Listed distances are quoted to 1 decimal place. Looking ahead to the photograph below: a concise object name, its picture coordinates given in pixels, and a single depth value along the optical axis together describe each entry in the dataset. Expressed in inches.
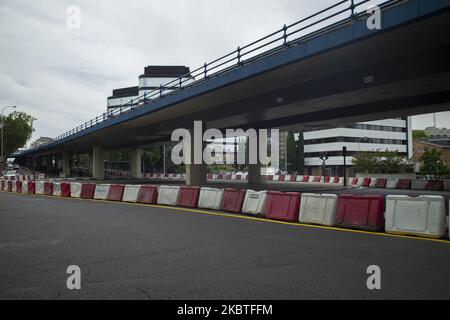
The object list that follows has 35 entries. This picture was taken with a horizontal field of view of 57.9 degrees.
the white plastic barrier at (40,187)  982.3
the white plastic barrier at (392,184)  1214.3
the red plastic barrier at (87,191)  822.8
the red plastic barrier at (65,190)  885.9
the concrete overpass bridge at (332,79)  502.3
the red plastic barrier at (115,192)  761.0
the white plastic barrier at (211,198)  583.8
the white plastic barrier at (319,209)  427.8
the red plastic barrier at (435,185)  1088.8
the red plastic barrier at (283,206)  463.5
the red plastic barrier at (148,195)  690.8
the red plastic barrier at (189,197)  618.5
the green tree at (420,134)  5368.1
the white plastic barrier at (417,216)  350.0
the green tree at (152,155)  3324.3
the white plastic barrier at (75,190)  855.7
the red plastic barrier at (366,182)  1299.2
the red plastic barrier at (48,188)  949.8
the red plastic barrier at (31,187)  1016.2
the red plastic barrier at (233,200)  548.1
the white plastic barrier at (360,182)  1326.5
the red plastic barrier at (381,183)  1245.4
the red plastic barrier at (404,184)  1173.3
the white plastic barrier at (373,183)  1275.8
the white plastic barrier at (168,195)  653.3
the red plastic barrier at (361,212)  395.2
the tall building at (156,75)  4055.9
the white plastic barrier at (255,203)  509.7
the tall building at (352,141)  3511.3
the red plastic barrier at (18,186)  1091.9
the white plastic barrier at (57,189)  916.0
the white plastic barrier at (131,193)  725.3
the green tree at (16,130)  3051.2
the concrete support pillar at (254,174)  1501.0
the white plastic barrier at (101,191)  789.9
